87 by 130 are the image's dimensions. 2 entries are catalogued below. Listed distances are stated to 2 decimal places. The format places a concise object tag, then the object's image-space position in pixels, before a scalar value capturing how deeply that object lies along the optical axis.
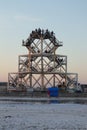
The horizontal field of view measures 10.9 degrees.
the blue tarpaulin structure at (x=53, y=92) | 70.36
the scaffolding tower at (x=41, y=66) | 84.00
